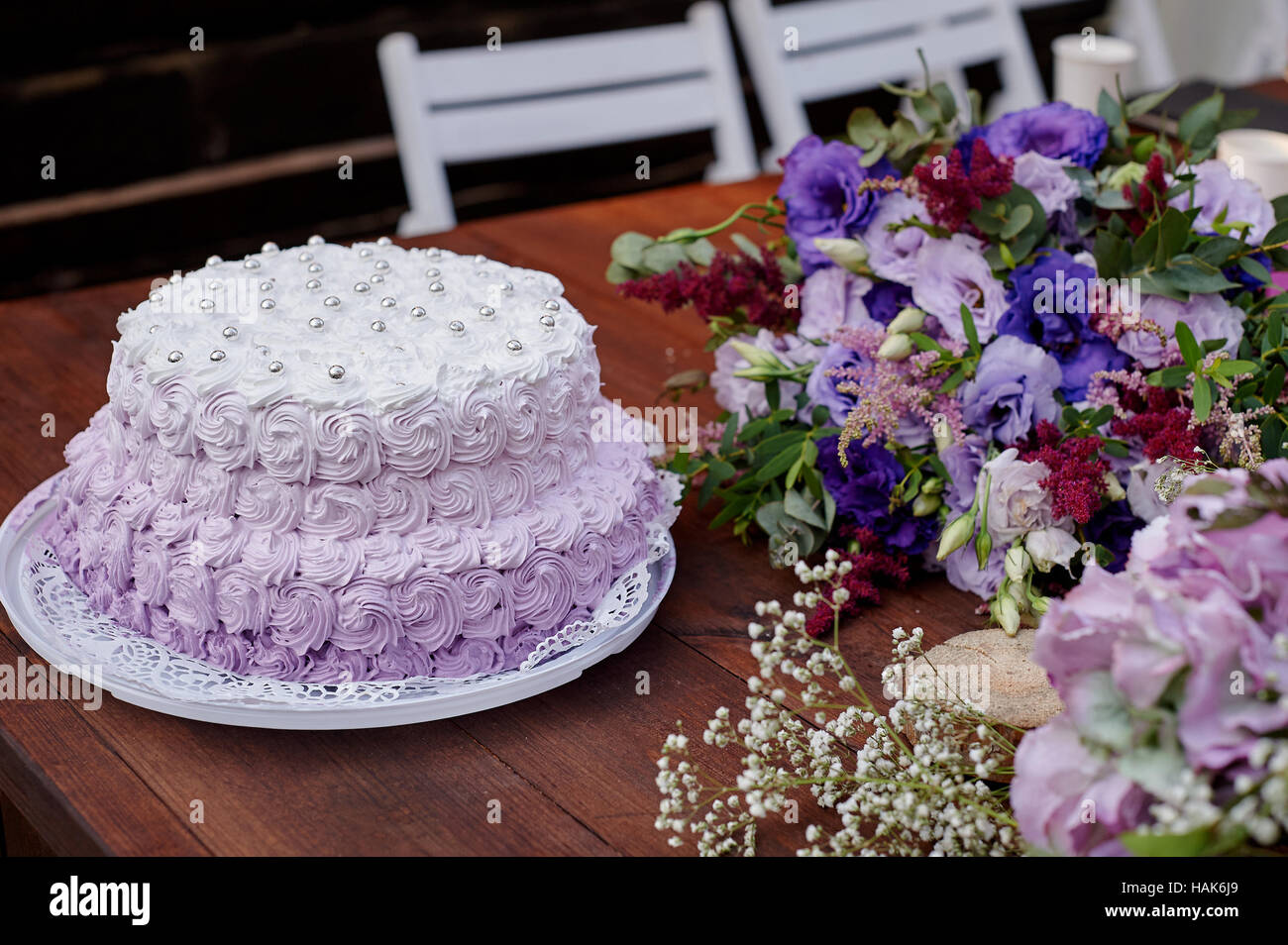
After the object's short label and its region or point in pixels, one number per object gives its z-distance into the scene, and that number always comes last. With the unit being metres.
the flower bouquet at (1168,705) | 0.64
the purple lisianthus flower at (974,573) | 1.17
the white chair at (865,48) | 2.47
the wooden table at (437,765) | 0.93
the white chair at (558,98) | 2.20
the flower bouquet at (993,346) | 1.10
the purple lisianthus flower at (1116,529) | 1.15
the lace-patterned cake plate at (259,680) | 0.99
